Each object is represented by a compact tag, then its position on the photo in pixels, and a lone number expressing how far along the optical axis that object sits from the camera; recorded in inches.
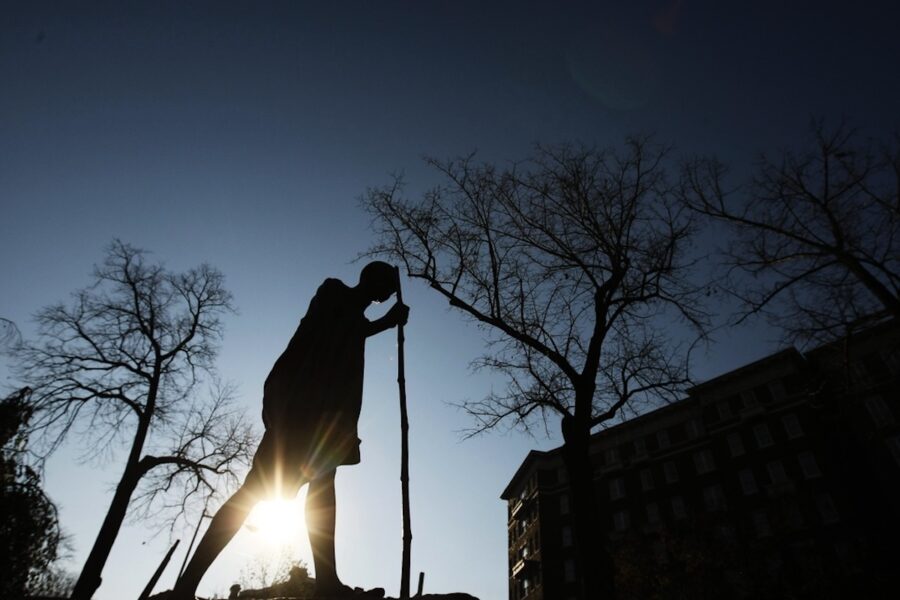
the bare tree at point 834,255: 424.5
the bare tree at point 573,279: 435.5
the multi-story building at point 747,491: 845.2
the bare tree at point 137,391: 563.8
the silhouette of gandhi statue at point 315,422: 121.3
